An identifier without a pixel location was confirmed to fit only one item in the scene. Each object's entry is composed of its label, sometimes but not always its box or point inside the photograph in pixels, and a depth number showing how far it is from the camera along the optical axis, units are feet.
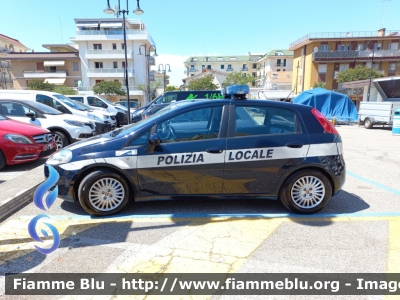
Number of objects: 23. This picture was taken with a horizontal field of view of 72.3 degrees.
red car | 19.31
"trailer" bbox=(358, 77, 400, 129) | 52.75
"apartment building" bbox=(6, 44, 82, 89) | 144.87
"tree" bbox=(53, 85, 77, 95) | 116.49
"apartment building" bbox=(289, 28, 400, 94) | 143.95
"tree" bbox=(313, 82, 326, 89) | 141.92
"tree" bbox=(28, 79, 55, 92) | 128.57
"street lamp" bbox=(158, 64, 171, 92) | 101.13
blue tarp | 71.15
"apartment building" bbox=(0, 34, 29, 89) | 154.40
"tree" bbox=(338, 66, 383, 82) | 126.21
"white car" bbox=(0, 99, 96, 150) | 25.41
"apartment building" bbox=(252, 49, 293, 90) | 207.10
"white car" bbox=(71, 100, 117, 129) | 36.19
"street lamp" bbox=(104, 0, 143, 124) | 40.06
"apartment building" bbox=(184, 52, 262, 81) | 287.28
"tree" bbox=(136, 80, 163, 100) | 143.74
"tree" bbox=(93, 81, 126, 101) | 124.06
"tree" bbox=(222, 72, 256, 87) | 194.86
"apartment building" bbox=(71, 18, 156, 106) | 140.05
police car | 12.02
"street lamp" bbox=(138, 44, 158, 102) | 145.62
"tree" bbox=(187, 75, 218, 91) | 187.93
